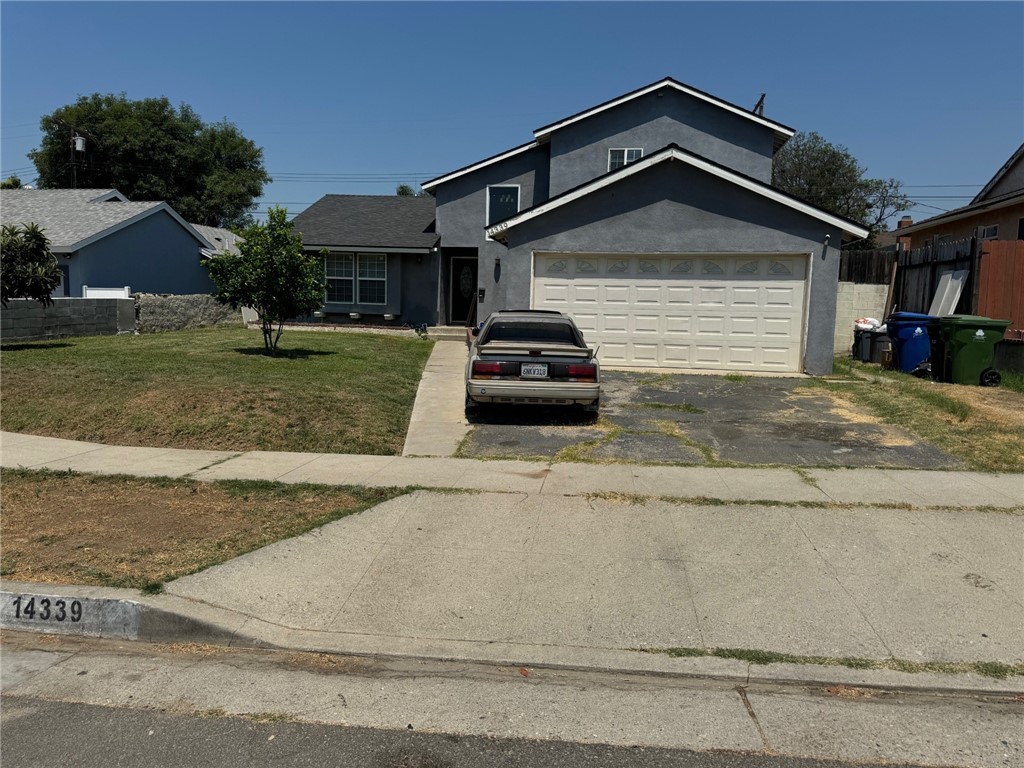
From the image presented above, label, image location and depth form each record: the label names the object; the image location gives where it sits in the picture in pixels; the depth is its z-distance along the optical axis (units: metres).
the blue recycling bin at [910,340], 14.50
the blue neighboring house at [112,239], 23.53
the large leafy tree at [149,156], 46.50
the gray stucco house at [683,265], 14.90
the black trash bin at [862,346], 17.02
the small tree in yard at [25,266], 15.32
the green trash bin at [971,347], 12.70
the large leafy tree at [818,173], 45.97
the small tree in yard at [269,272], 14.80
